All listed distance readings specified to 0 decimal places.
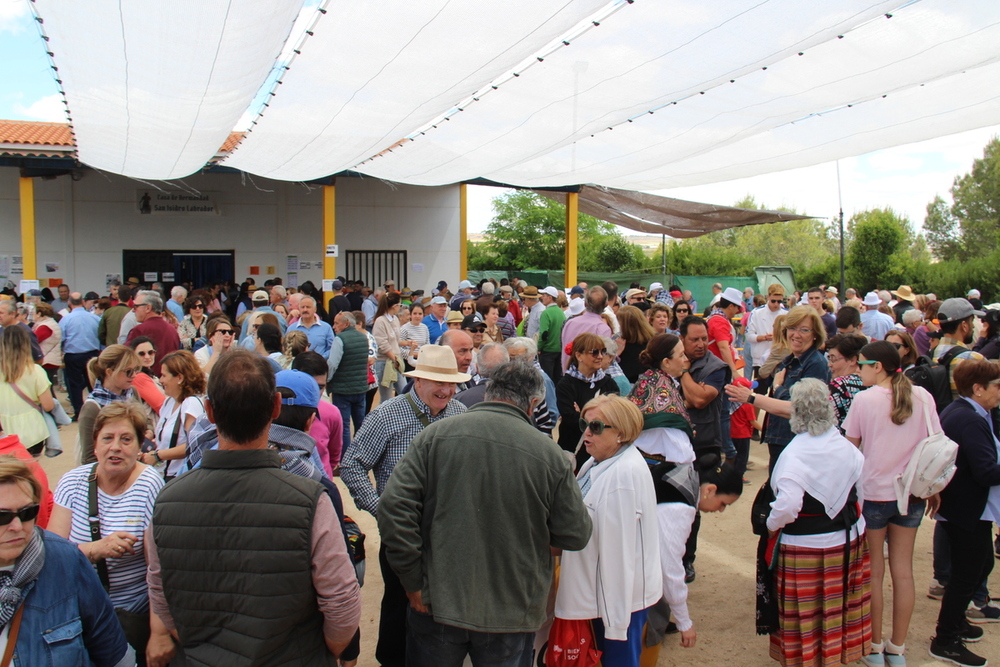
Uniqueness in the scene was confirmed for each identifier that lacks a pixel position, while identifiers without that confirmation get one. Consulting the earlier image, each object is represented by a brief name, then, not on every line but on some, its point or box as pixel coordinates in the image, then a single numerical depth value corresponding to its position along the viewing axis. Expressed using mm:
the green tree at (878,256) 26391
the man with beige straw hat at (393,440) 3080
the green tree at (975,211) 49688
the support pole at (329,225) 14000
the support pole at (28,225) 12867
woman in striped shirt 2426
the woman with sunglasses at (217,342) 5707
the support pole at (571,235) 15953
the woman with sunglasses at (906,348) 4961
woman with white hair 3174
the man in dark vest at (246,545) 1903
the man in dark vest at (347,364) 6625
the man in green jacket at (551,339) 7789
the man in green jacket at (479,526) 2355
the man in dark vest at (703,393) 4215
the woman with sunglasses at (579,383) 4707
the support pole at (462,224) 16906
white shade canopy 5215
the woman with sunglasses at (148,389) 4086
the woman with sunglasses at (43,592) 1828
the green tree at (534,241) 38562
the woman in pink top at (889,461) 3598
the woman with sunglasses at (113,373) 3926
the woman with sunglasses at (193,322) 8008
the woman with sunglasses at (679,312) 7703
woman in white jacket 2742
